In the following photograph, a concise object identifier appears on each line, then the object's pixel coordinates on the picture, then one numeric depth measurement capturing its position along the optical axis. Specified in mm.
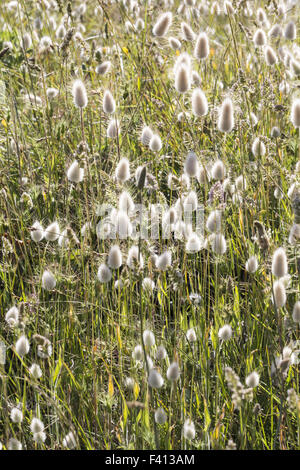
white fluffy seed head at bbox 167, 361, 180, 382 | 1490
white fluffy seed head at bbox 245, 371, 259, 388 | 1503
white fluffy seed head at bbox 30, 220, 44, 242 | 1652
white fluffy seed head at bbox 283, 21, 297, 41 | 1754
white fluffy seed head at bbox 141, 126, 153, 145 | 1650
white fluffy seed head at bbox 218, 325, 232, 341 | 1549
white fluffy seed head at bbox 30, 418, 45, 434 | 1505
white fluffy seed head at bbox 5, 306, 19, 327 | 1557
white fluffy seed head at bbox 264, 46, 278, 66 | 1713
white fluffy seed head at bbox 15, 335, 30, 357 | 1520
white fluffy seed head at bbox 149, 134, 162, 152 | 1627
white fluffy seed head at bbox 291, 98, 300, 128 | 1604
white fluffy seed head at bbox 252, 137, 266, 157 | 1630
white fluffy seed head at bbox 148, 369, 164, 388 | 1492
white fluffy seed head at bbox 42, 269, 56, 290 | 1598
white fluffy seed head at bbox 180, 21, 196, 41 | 1749
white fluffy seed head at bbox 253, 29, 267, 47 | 1767
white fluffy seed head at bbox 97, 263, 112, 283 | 1565
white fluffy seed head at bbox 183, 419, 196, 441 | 1495
